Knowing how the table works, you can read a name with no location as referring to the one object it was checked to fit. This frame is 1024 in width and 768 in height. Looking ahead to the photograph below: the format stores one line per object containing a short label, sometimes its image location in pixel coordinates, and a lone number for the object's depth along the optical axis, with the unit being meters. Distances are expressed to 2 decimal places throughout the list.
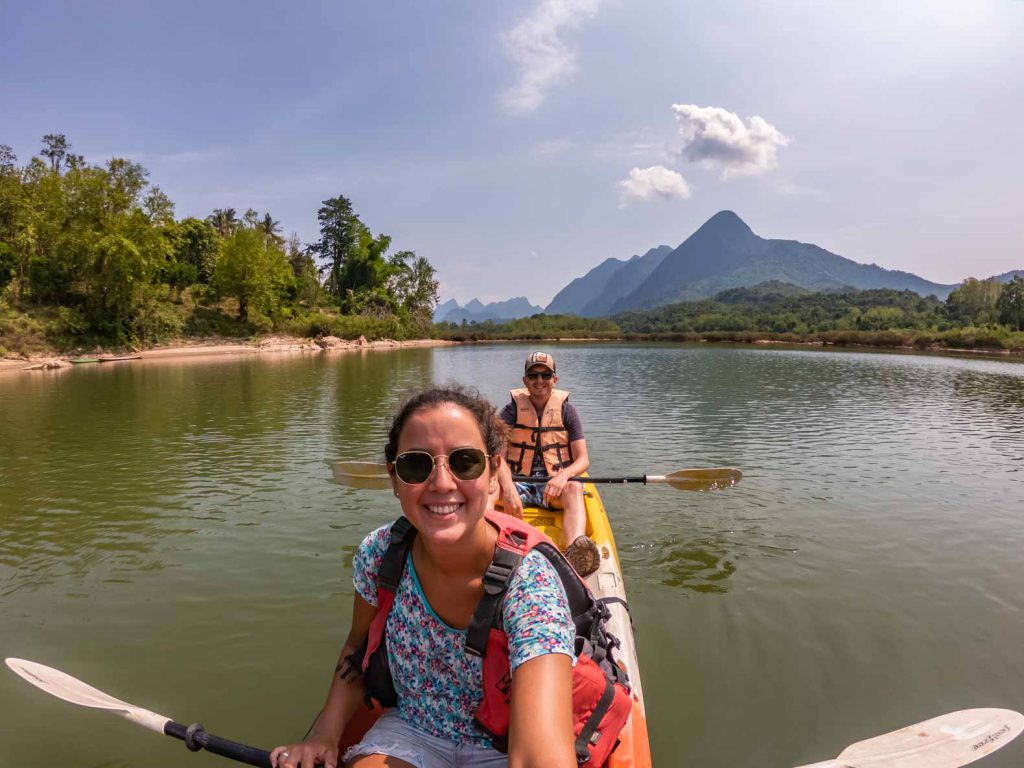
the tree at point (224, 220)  64.90
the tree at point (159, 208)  40.47
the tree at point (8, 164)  35.34
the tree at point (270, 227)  67.31
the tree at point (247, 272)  45.12
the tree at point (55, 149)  52.44
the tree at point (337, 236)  65.56
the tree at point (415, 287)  67.81
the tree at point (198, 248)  46.84
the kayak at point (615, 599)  2.28
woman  1.56
